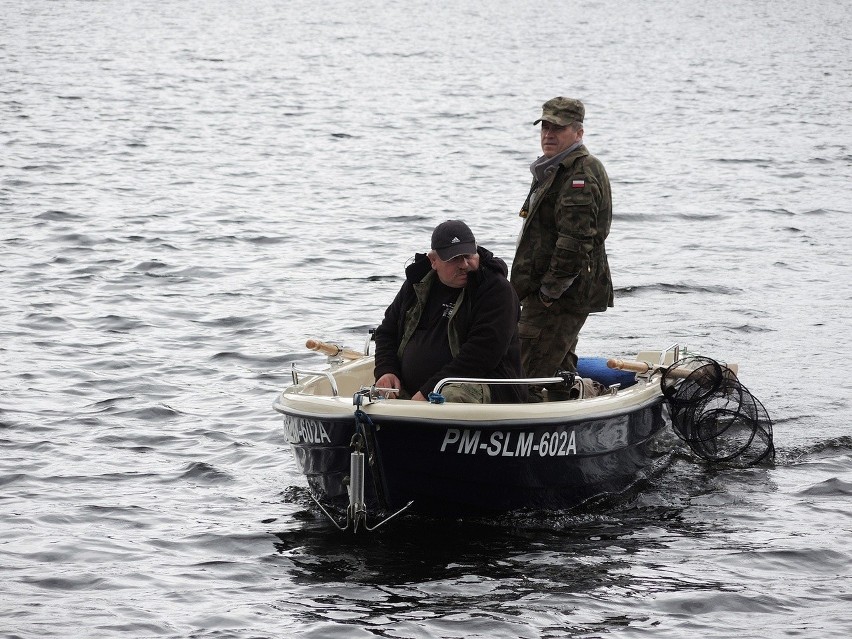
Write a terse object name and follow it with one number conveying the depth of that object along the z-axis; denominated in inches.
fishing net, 704.4
